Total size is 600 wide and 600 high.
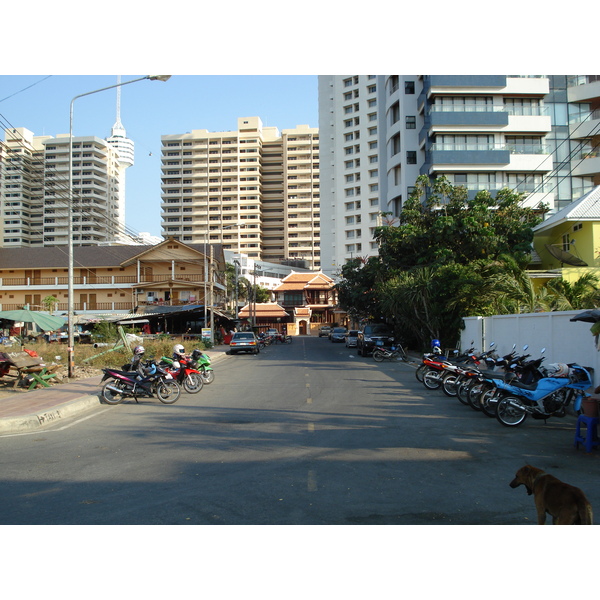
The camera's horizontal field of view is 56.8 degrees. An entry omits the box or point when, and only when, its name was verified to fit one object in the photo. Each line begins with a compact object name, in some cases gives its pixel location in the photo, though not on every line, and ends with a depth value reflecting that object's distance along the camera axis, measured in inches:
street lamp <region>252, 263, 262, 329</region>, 4139.0
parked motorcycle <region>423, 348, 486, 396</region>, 593.0
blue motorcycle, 410.6
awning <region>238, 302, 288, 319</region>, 3029.0
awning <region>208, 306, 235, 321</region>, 1899.1
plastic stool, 327.6
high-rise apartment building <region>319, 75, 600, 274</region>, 1945.1
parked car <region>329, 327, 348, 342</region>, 2352.4
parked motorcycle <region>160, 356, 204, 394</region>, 603.5
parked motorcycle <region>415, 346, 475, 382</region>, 638.5
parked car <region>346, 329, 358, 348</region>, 1781.5
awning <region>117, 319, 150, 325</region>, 1717.0
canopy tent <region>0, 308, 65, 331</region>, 1029.8
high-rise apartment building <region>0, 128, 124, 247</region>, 4439.0
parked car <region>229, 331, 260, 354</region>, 1475.6
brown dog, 181.3
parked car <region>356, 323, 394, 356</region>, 1239.3
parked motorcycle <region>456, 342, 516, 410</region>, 501.0
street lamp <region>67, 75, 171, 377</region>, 700.0
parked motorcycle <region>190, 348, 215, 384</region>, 684.1
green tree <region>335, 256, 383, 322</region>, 1754.4
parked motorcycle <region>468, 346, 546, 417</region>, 455.5
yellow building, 1098.7
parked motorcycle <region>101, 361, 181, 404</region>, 547.5
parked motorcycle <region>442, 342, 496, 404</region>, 520.3
